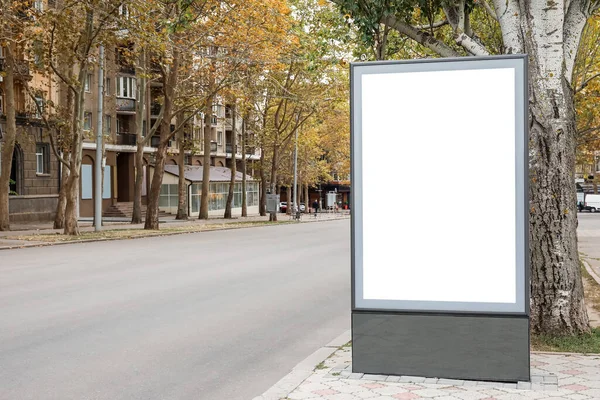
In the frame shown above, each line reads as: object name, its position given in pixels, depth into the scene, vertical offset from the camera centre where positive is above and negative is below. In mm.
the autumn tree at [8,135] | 32094 +2257
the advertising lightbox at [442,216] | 6207 -170
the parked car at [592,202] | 94312 -966
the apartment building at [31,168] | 42756 +1322
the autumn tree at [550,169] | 7902 +226
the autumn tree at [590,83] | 19938 +3049
